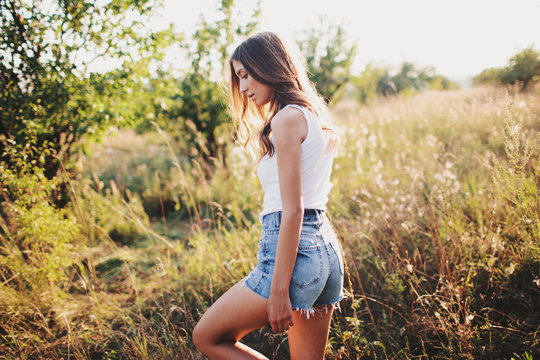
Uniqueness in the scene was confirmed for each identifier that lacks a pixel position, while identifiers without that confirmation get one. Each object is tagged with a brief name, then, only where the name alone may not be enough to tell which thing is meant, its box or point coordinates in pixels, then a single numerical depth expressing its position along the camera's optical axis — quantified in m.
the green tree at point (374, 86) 20.76
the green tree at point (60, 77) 2.82
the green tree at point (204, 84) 5.87
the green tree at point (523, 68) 10.85
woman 1.22
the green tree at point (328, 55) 10.75
